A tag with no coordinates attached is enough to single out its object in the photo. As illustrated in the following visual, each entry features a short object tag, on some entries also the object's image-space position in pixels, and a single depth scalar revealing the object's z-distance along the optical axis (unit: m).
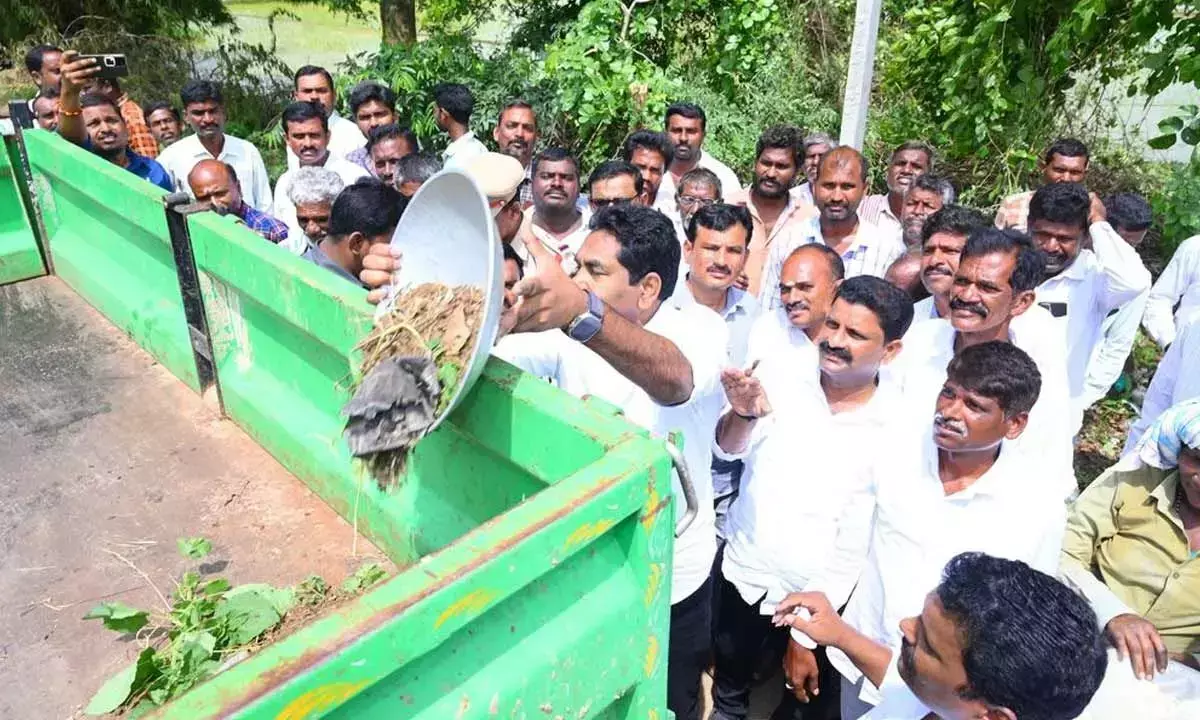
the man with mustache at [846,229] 4.11
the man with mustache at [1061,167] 4.38
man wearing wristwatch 2.35
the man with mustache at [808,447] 2.57
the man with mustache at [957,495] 2.27
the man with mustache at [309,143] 4.66
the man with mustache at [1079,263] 3.59
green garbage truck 1.25
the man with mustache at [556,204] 4.20
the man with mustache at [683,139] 5.09
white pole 4.94
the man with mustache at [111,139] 4.27
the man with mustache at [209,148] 4.96
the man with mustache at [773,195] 4.50
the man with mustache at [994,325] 2.83
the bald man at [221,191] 3.70
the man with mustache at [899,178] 4.69
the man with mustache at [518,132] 4.95
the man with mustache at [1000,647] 1.59
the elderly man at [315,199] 3.52
